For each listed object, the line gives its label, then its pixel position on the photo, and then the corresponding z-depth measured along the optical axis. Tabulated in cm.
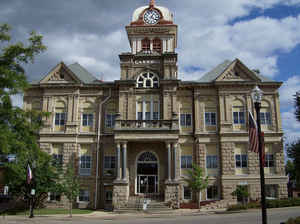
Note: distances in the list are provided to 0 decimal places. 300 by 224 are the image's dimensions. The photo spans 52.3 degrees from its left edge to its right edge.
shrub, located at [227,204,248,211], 2648
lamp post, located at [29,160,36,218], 2581
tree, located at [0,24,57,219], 1376
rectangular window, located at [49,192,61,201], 3434
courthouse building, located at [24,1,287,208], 3306
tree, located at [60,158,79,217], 2775
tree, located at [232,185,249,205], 3036
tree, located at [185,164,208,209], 3055
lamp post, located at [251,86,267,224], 1054
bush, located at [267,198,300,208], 2647
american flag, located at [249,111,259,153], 1337
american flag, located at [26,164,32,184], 2456
